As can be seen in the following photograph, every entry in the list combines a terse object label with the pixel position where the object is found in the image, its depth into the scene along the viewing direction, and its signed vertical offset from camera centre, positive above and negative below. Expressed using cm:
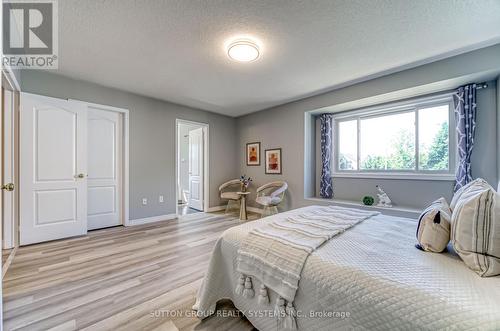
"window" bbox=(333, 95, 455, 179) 315 +43
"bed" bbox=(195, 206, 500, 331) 79 -53
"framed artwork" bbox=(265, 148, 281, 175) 475 +11
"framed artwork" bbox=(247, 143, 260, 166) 524 +30
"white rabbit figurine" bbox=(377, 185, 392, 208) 346 -58
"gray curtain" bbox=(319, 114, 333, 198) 427 +20
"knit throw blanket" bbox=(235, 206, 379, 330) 117 -56
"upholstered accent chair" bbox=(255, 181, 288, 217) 430 -65
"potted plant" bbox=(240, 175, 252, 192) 482 -42
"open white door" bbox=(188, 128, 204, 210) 533 -8
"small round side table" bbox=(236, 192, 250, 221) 446 -95
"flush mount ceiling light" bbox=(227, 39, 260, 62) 233 +134
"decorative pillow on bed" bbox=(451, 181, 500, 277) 95 -33
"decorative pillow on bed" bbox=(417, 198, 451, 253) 121 -39
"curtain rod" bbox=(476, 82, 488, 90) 273 +105
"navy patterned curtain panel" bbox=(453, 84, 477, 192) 277 +49
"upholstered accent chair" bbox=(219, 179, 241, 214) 513 -64
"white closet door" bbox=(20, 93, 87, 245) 288 -4
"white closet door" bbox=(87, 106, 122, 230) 364 -3
